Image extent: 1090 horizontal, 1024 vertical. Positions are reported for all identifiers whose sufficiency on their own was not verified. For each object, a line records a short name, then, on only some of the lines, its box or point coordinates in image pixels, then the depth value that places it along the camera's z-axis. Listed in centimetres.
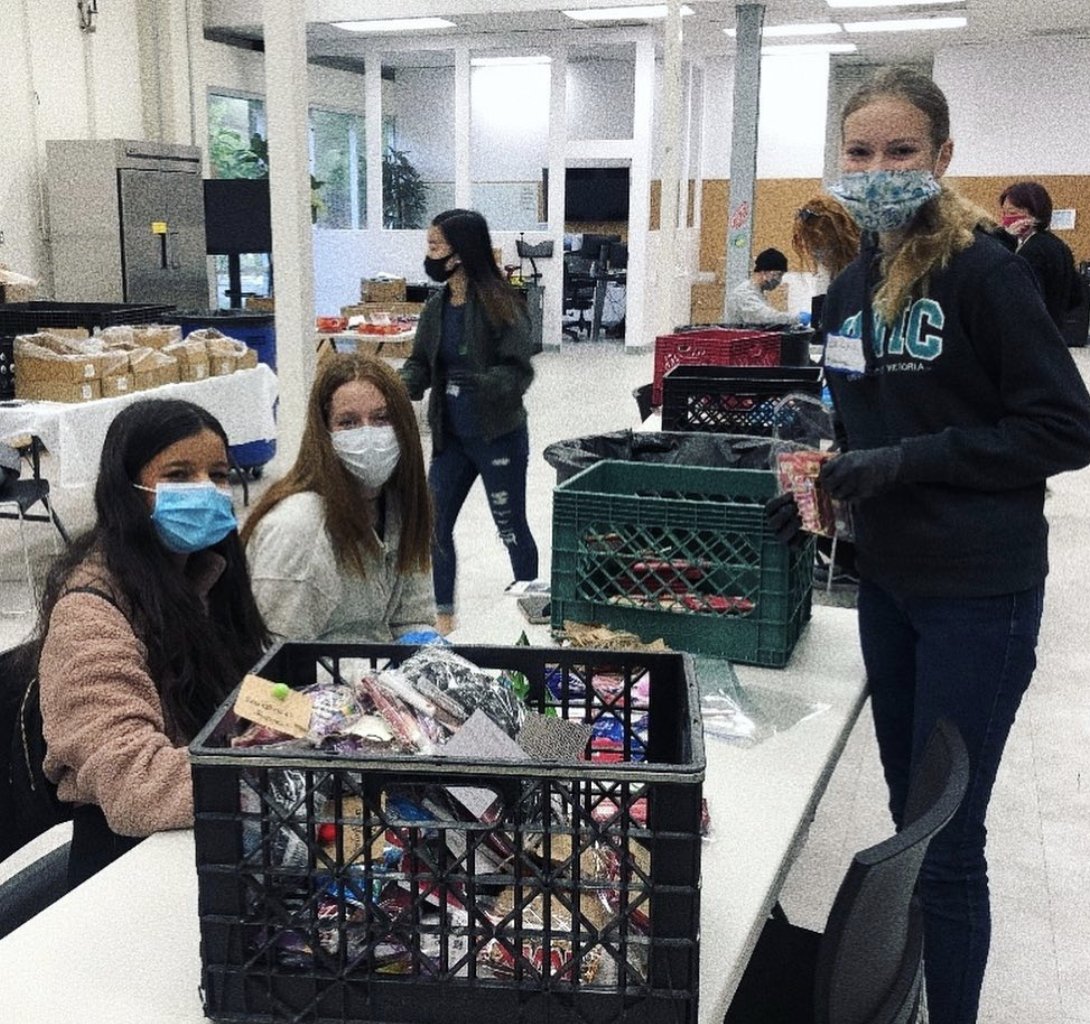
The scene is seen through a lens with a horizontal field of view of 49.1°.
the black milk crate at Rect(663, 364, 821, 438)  306
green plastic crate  190
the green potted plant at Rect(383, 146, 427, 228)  1462
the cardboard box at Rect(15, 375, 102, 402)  510
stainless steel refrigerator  902
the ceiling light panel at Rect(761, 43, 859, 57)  1358
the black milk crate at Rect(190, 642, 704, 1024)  94
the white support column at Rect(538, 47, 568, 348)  1312
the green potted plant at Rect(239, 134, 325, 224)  1238
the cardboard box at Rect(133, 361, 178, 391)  550
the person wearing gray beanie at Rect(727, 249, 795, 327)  695
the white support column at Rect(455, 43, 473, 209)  1315
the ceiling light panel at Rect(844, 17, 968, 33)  1169
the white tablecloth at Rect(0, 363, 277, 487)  490
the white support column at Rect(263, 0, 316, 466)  377
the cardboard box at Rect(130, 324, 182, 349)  577
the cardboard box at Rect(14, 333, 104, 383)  507
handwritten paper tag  105
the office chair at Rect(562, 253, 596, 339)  1487
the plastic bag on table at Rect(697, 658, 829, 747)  171
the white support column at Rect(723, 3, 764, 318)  974
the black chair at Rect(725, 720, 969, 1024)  112
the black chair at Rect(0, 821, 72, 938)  159
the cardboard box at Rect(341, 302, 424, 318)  1040
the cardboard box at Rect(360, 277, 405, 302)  1169
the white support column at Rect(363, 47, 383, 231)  1354
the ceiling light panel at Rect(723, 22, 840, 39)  1205
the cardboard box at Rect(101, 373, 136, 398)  529
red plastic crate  410
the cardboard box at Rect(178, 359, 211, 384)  582
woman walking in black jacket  414
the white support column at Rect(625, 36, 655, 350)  1290
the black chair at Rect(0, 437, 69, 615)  458
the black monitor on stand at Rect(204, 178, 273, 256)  983
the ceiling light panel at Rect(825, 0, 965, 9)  1057
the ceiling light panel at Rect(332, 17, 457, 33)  1200
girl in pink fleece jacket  140
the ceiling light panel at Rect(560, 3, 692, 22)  1125
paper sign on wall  1402
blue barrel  716
